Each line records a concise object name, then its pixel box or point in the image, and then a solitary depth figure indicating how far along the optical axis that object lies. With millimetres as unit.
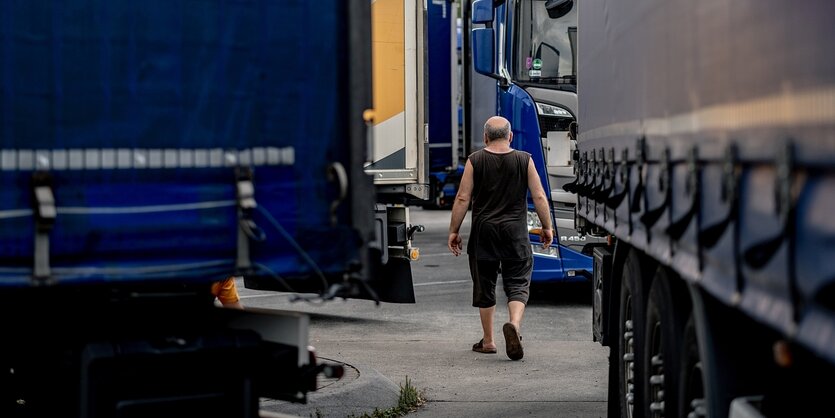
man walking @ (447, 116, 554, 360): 21109
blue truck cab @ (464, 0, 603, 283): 27969
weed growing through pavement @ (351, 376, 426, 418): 16547
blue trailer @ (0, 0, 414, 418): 9344
